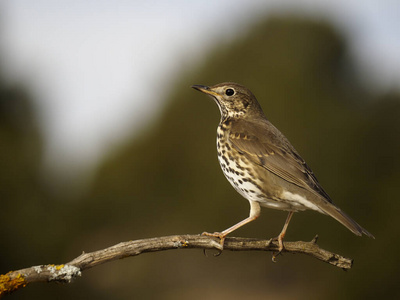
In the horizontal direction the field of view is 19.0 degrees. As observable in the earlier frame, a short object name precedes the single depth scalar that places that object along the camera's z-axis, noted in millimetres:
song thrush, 8805
